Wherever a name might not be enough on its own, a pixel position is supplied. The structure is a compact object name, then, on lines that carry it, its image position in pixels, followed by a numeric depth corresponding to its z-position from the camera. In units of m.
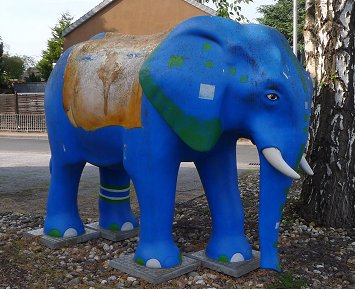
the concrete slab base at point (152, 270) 3.52
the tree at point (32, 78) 33.59
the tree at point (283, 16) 22.42
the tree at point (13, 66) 42.34
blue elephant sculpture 3.15
